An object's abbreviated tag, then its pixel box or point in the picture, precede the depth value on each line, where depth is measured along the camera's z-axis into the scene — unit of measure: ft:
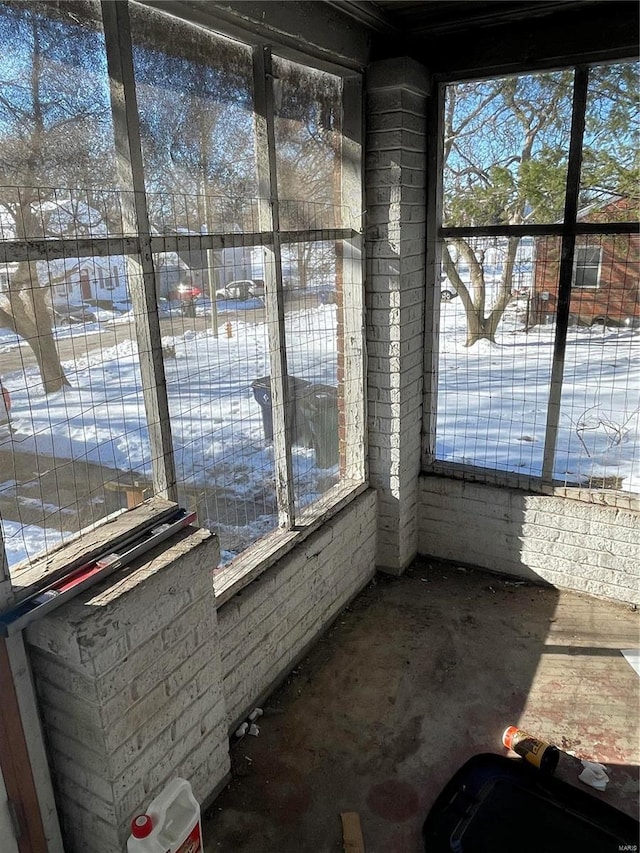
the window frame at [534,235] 10.30
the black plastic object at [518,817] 7.20
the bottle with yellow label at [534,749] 8.21
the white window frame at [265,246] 6.23
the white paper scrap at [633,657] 10.20
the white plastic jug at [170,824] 6.16
